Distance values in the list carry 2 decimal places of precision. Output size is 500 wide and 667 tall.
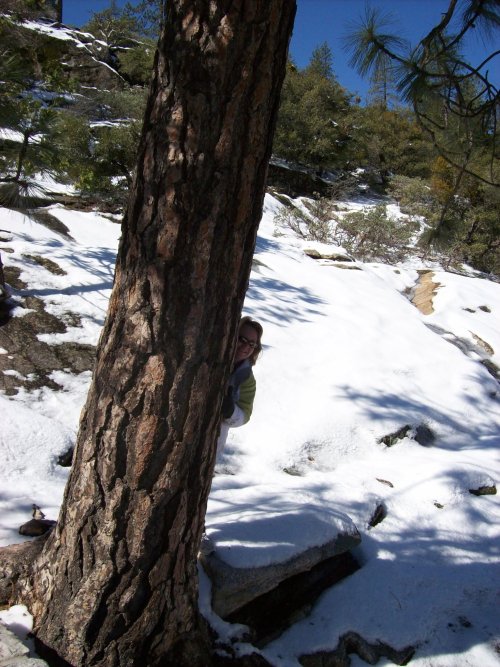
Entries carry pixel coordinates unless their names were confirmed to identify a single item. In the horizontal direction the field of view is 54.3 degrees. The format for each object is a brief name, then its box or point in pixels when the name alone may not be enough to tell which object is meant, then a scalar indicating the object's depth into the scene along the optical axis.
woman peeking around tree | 2.31
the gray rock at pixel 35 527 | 2.11
